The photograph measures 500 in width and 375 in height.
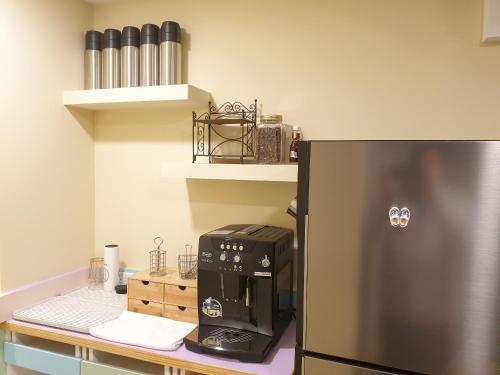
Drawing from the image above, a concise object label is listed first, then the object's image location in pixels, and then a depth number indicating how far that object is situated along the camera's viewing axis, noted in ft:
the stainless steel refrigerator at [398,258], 3.23
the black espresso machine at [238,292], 4.70
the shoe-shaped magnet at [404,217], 3.42
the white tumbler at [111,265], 6.65
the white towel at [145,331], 4.79
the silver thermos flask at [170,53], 6.09
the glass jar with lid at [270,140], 5.53
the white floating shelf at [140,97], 5.68
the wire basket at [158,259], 6.25
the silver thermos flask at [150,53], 6.24
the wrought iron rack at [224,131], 5.81
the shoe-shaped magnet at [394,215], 3.45
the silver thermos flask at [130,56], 6.36
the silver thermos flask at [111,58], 6.53
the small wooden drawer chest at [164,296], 5.49
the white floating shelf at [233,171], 5.12
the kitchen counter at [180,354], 4.35
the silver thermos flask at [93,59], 6.58
